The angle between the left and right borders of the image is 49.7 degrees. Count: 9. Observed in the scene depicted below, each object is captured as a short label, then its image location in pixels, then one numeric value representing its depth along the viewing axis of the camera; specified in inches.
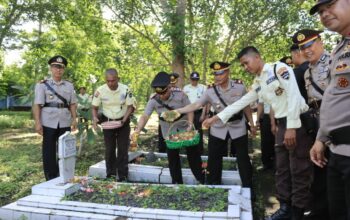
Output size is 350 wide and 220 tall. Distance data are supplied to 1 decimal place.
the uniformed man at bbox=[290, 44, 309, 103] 182.5
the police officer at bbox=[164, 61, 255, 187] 205.3
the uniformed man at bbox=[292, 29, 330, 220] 158.9
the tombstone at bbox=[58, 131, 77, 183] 202.1
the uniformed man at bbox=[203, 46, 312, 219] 157.1
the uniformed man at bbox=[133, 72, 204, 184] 216.5
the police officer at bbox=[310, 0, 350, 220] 93.6
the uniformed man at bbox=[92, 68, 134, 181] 243.1
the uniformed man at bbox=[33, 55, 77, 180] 231.2
